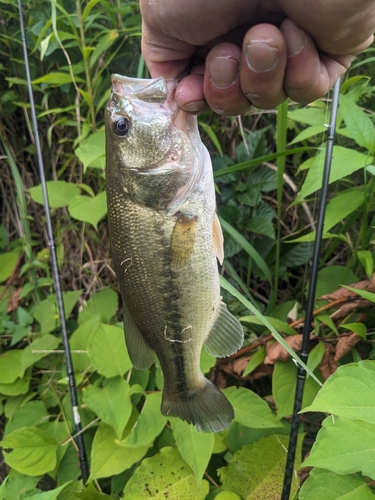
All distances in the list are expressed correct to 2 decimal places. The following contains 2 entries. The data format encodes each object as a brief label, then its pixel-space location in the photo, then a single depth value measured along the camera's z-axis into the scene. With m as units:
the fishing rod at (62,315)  0.34
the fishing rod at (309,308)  0.27
